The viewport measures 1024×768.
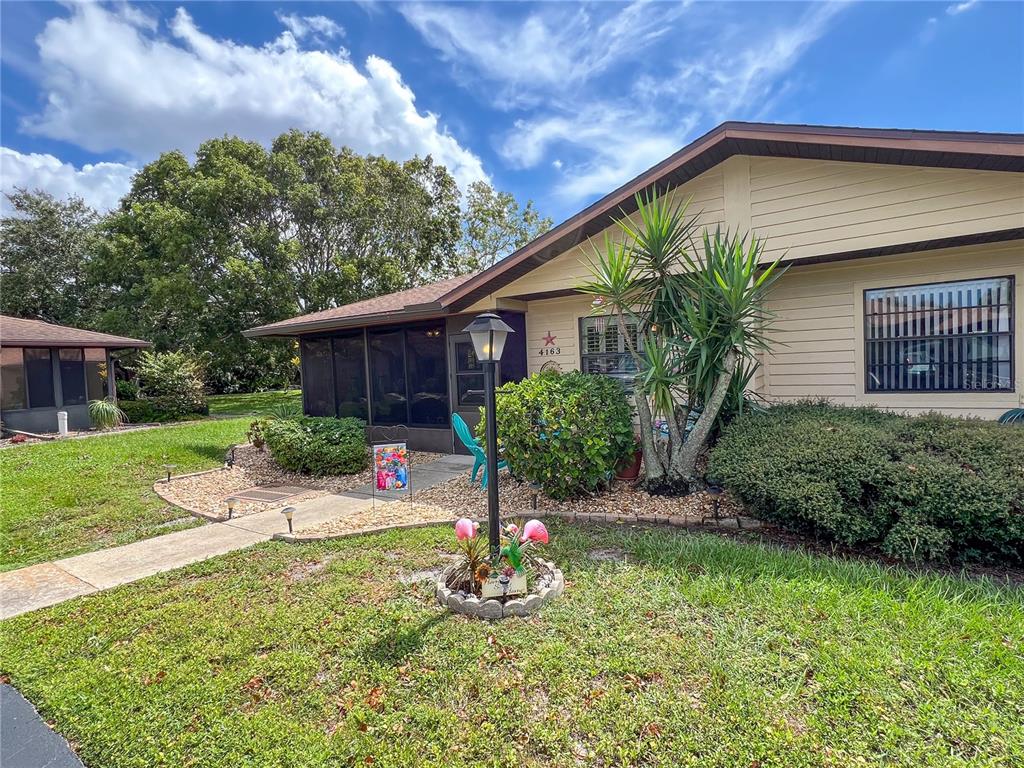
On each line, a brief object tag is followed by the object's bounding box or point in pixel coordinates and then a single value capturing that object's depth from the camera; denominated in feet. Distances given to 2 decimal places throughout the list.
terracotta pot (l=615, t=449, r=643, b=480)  19.52
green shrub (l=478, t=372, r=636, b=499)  17.15
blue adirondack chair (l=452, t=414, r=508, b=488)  20.52
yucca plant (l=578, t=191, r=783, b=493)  16.55
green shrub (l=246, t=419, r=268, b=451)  31.30
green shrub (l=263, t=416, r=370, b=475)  25.40
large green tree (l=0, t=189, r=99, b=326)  77.20
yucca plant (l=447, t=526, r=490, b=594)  10.75
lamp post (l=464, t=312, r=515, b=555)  11.52
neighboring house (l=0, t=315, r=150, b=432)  42.22
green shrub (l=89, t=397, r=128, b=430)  45.11
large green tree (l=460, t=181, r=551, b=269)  83.71
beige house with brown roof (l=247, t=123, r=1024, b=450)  15.90
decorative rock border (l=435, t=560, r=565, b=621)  10.19
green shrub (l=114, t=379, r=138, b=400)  59.26
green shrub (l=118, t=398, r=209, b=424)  51.70
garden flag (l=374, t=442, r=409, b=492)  19.62
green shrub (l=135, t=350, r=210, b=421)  51.08
